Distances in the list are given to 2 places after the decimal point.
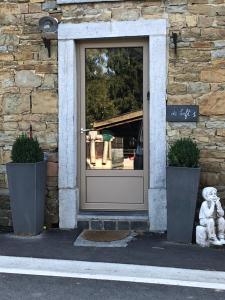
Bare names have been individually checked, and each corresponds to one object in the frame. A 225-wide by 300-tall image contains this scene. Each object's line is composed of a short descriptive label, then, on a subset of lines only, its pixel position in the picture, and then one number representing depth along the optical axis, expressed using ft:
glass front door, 16.91
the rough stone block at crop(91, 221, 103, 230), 16.39
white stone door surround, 16.03
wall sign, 15.92
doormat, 14.79
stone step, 16.24
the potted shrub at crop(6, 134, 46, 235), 15.53
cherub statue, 14.58
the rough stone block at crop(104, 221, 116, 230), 16.33
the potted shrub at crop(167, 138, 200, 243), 14.74
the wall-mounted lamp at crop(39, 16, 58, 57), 16.18
